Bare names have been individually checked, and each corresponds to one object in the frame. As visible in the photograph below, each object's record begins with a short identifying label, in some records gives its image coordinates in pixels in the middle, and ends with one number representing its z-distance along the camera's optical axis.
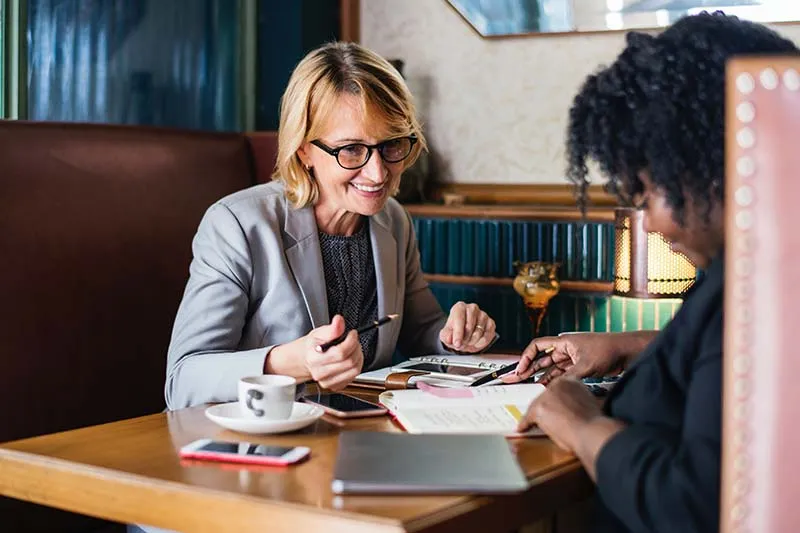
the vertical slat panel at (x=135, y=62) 3.04
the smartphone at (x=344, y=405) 1.89
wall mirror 3.34
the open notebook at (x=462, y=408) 1.75
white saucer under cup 1.72
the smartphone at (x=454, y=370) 2.16
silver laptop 1.38
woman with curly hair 1.31
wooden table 1.34
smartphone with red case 1.55
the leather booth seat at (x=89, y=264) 2.41
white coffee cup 1.74
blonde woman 2.29
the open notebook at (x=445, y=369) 2.14
